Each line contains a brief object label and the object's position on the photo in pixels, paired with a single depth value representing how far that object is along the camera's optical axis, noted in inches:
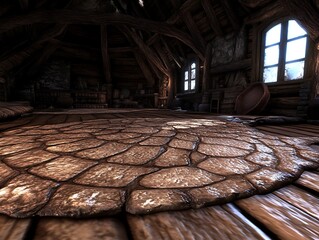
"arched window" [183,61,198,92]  359.9
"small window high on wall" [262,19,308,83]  193.9
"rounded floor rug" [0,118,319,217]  28.5
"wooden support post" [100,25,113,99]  379.4
